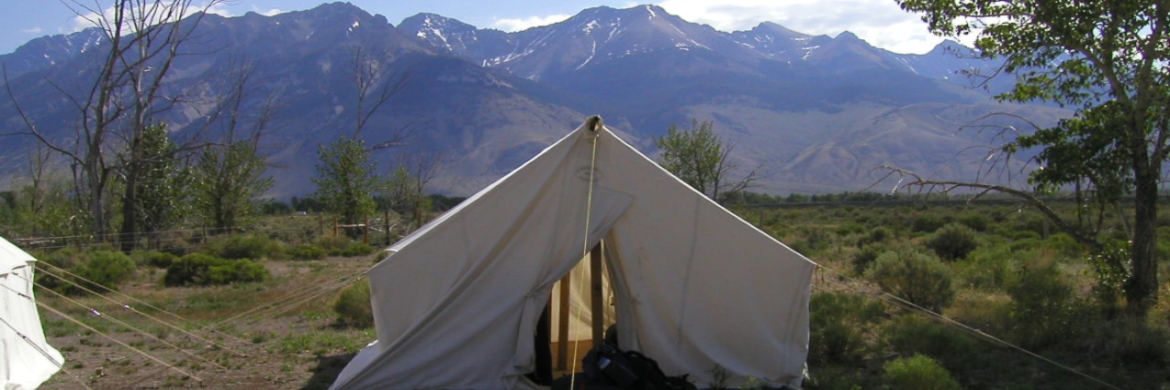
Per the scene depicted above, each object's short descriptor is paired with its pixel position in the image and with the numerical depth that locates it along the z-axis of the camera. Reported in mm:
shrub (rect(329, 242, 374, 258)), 25672
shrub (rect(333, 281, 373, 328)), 12477
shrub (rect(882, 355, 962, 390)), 7266
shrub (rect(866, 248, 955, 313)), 12258
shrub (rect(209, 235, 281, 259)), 23984
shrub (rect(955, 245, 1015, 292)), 13672
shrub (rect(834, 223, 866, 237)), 28861
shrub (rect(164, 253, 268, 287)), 18422
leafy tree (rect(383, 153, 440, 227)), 37344
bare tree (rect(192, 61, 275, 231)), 33312
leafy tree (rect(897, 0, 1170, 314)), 10359
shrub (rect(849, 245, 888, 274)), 16938
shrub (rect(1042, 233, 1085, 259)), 18984
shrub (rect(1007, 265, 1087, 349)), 9602
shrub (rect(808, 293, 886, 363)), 9297
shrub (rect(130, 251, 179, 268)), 22000
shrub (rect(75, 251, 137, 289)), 17391
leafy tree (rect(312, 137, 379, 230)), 33469
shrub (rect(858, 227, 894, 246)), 24312
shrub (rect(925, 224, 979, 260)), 19484
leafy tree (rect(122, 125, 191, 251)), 29938
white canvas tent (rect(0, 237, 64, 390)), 7773
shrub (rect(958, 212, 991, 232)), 29823
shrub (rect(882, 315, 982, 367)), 9070
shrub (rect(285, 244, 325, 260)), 24672
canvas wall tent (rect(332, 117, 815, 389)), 7957
